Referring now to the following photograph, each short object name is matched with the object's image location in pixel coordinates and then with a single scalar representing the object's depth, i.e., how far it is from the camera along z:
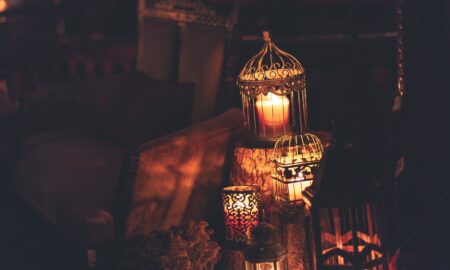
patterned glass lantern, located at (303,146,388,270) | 2.20
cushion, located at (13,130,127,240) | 2.91
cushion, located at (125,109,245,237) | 2.79
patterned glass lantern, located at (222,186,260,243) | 2.71
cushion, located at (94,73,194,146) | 3.39
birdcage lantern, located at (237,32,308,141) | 2.87
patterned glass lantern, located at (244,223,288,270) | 2.35
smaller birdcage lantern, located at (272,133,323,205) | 2.64
